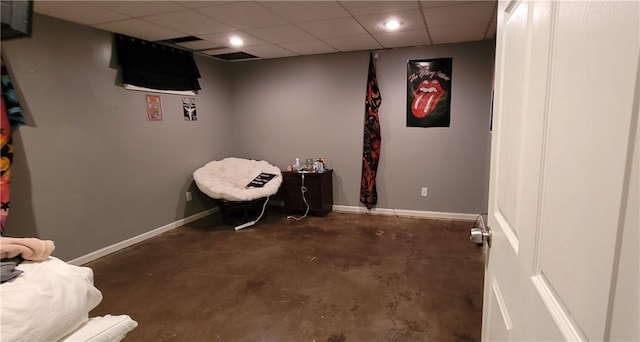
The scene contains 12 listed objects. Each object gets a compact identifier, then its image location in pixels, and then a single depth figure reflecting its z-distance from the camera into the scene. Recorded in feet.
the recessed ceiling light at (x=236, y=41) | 11.45
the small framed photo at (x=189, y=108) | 13.65
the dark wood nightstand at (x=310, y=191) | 14.26
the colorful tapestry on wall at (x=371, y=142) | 13.88
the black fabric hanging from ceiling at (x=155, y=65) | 11.08
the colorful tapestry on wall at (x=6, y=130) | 7.78
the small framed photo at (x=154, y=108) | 12.14
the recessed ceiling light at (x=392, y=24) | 9.76
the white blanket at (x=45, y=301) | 2.53
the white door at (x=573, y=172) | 1.15
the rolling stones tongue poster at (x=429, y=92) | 12.96
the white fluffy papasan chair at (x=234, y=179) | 12.83
